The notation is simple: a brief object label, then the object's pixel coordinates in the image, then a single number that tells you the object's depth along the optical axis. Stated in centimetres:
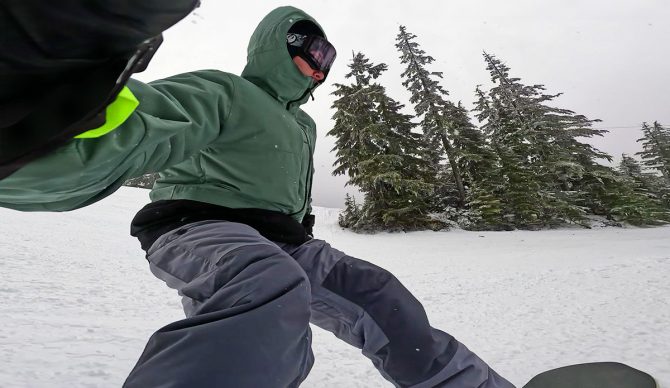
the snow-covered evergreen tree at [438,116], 2002
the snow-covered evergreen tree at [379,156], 1730
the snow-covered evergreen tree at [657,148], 2800
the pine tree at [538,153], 1741
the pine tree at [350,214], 1866
